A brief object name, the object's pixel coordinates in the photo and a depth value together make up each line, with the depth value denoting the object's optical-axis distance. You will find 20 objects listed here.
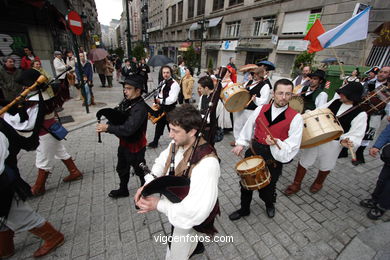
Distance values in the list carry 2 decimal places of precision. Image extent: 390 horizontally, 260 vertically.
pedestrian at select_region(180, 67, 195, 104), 7.45
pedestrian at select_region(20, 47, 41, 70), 6.89
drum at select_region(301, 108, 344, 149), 2.56
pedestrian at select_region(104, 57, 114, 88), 11.95
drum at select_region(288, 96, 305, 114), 3.92
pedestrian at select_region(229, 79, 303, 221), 2.42
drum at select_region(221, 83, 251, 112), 4.07
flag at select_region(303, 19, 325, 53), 5.12
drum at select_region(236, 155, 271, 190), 2.38
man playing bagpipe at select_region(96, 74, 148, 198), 2.63
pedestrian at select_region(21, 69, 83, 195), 3.11
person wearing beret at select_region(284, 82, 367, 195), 2.87
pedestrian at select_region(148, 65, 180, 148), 4.76
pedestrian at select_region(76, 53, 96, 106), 8.55
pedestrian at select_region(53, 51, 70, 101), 3.38
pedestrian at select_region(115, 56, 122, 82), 16.74
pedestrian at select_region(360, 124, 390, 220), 2.90
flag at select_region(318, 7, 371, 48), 4.36
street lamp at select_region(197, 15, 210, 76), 18.45
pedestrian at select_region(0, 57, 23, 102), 5.26
